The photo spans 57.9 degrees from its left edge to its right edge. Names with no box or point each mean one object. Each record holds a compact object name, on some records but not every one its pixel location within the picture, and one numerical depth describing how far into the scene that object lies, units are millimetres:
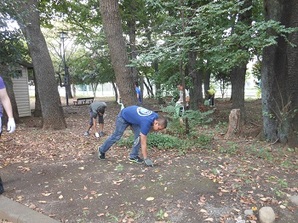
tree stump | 8117
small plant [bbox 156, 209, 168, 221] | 3159
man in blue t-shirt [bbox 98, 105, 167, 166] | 4375
